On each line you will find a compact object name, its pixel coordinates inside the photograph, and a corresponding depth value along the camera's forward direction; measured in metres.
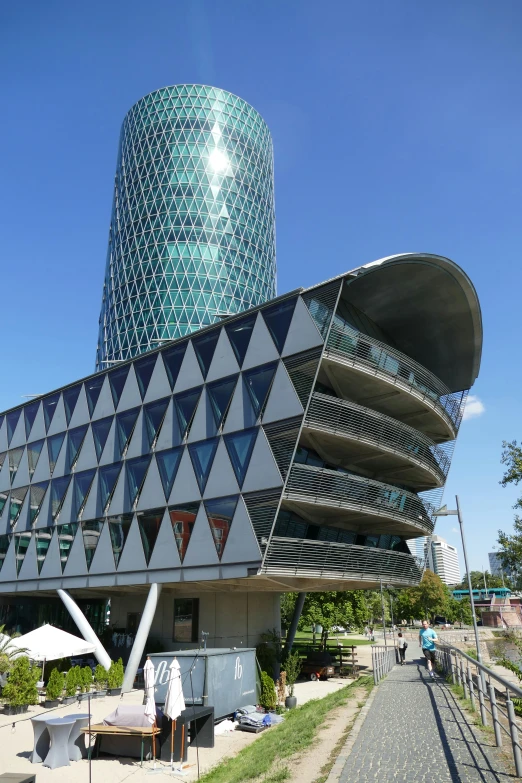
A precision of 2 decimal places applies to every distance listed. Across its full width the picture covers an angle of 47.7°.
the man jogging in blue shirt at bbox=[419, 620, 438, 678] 21.88
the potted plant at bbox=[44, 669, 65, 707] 21.86
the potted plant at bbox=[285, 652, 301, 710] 20.67
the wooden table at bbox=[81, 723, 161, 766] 13.25
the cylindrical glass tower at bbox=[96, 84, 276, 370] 72.50
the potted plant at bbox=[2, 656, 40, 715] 20.31
